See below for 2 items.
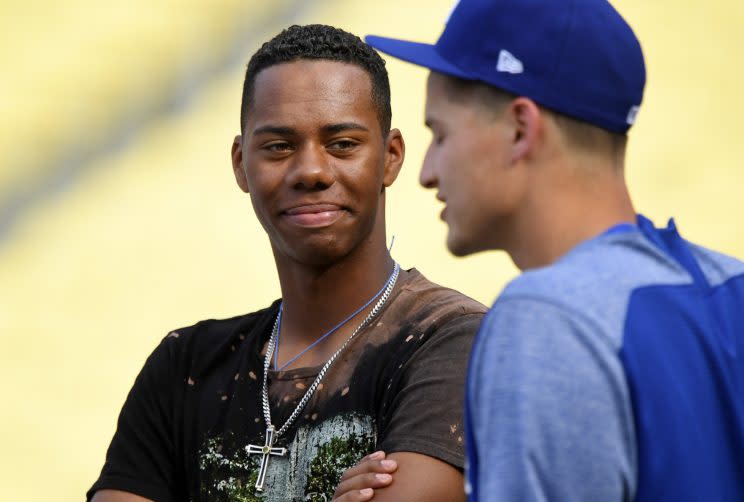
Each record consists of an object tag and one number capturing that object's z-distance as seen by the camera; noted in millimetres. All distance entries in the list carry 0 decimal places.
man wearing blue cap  6250
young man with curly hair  6766
